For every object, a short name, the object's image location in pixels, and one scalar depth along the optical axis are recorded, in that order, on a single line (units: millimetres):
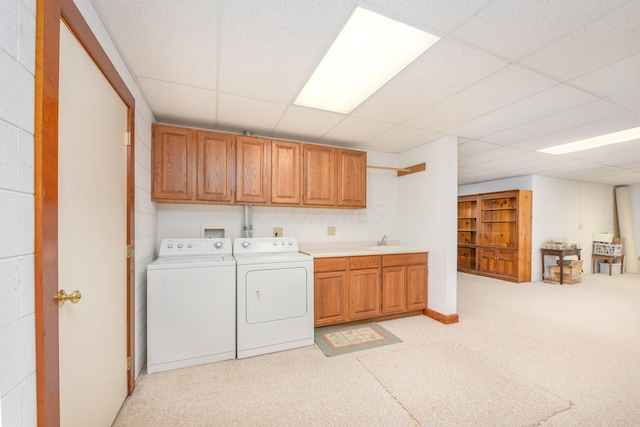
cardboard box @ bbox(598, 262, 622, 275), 6215
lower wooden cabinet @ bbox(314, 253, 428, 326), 2871
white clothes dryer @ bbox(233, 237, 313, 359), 2377
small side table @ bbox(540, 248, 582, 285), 5238
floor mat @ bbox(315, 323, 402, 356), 2547
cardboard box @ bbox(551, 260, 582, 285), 5273
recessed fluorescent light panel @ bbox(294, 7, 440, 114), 1506
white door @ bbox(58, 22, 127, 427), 1082
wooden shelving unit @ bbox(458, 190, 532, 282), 5418
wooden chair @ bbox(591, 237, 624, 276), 6070
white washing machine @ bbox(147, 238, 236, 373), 2131
